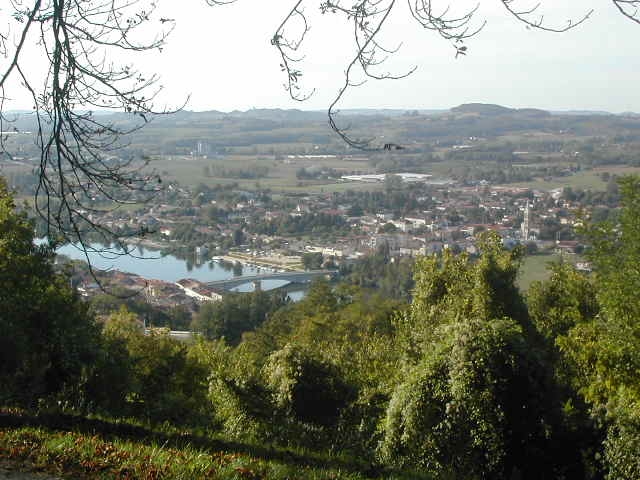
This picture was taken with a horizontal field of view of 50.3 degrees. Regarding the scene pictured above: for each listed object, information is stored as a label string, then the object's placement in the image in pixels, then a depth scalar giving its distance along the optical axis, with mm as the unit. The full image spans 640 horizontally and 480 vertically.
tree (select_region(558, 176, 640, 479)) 6578
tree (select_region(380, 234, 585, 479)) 6586
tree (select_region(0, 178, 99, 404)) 7471
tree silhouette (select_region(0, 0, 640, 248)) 4059
